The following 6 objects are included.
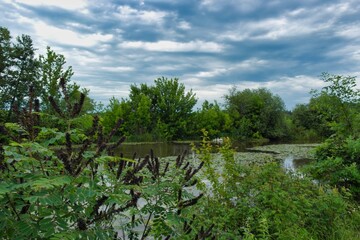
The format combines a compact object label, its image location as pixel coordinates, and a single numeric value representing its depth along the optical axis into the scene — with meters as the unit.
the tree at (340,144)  6.33
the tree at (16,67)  27.94
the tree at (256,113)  43.75
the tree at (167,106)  39.95
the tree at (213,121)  42.44
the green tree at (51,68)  24.62
